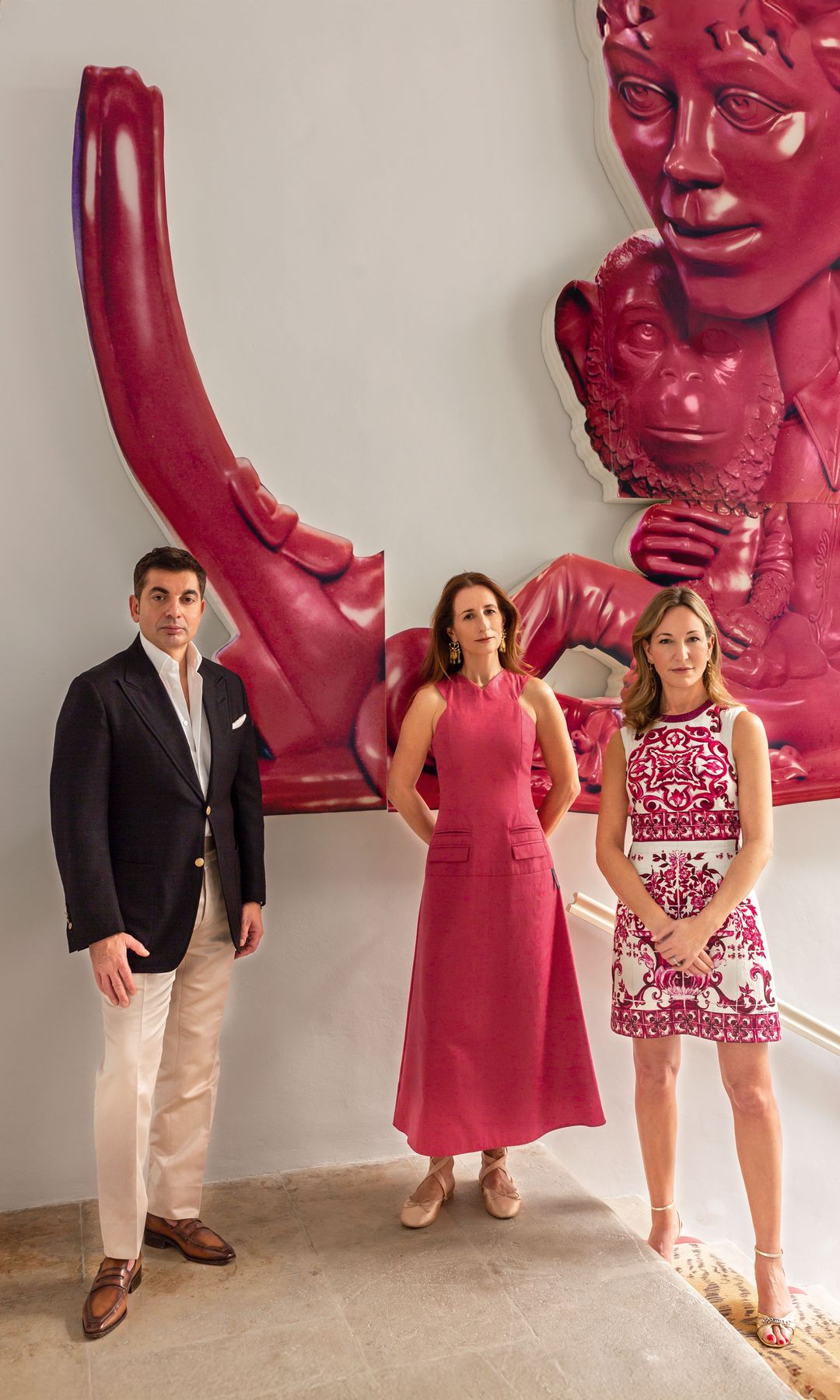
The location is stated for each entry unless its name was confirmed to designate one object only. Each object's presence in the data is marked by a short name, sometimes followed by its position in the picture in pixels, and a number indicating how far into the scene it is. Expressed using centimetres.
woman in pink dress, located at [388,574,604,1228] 272
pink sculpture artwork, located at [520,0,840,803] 328
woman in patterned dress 260
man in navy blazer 238
